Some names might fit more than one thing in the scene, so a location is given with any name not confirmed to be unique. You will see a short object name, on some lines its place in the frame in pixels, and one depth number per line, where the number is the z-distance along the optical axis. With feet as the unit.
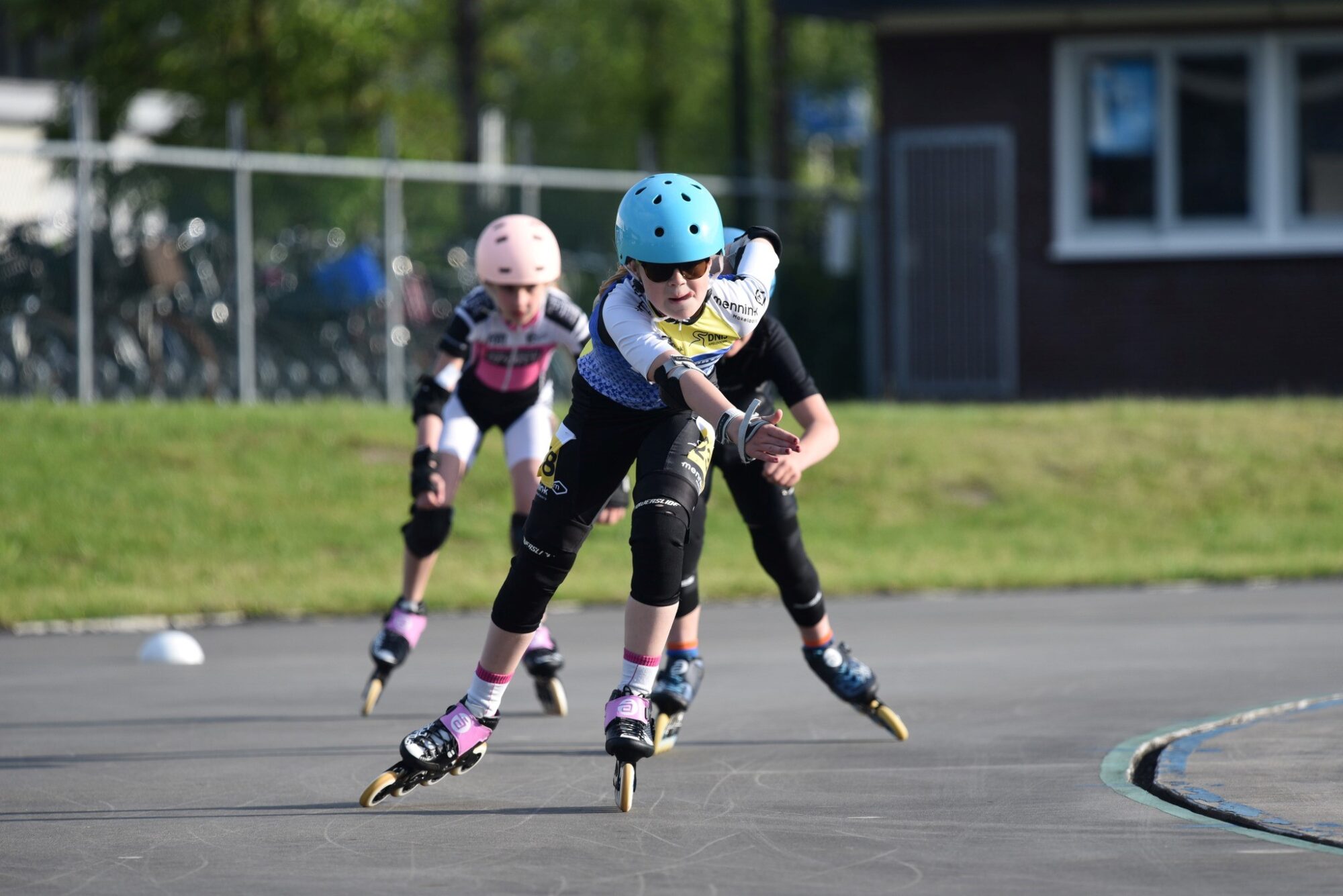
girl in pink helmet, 53.21
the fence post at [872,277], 151.53
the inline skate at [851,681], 48.03
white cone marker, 67.62
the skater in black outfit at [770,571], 47.60
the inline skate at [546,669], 53.31
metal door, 147.74
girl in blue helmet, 39.75
